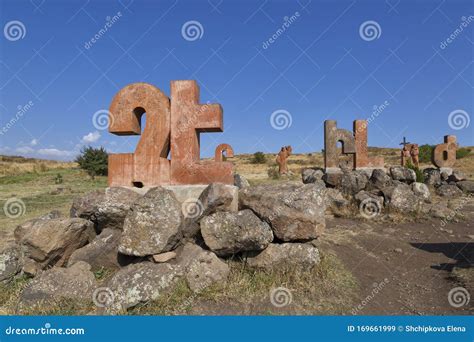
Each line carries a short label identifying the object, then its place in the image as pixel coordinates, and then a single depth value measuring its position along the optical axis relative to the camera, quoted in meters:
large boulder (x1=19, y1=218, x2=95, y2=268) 4.25
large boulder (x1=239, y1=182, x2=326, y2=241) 4.38
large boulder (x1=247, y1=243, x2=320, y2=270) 4.30
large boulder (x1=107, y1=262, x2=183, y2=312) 3.63
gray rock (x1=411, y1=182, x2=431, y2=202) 11.35
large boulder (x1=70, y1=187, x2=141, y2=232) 4.63
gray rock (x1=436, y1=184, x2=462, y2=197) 13.05
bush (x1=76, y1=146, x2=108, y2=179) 25.73
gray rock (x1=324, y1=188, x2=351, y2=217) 9.55
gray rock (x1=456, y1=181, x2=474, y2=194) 13.43
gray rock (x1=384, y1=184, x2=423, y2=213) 9.07
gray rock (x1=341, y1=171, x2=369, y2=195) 10.90
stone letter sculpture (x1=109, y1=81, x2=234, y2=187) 5.14
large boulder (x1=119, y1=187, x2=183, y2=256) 4.05
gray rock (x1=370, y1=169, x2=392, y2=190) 10.73
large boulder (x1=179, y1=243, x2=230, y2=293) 3.93
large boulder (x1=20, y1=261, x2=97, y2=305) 3.69
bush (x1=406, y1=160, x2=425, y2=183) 14.48
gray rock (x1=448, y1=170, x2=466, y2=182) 14.44
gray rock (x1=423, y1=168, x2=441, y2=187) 14.56
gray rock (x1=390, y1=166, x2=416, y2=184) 12.11
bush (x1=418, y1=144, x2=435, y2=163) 33.66
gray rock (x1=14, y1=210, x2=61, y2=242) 4.59
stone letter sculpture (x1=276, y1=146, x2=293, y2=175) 23.31
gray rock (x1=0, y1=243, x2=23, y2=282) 4.20
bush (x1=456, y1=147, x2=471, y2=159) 34.09
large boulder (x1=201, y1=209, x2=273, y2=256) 4.16
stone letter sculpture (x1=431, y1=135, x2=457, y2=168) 16.58
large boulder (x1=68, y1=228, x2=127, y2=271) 4.40
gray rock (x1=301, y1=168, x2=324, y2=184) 12.17
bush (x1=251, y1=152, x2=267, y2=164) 42.23
